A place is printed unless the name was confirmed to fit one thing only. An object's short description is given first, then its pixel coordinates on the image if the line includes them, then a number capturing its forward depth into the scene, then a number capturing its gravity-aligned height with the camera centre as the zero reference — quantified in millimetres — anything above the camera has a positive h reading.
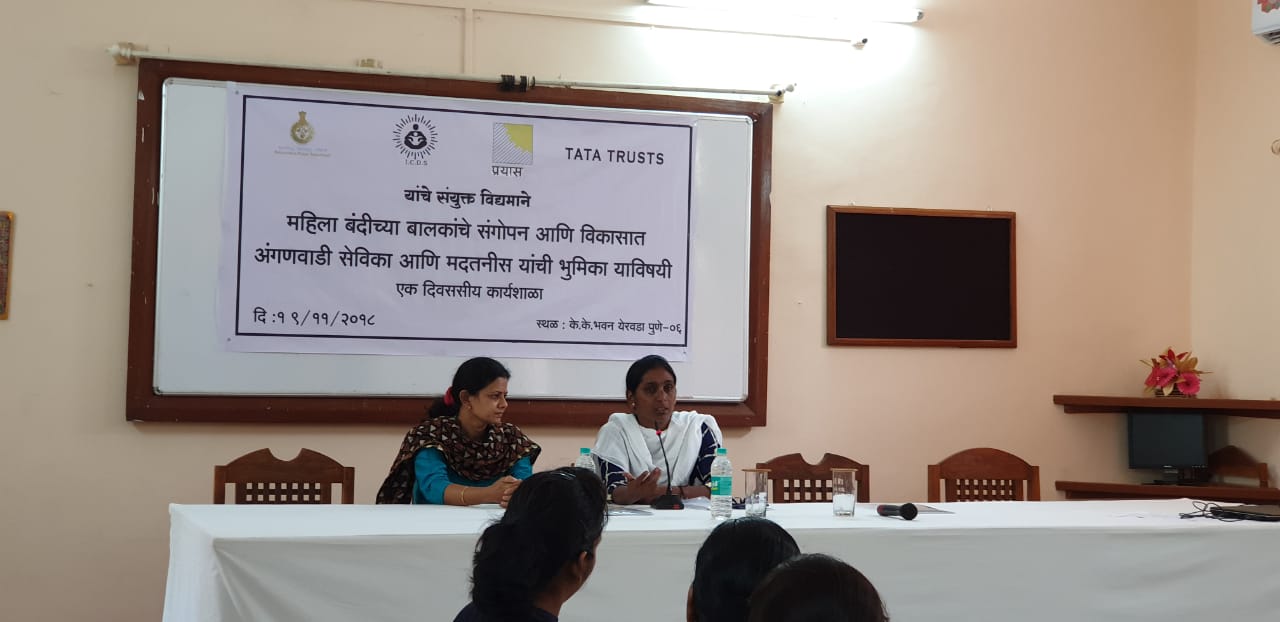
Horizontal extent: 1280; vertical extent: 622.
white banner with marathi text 4414 +434
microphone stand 3445 -472
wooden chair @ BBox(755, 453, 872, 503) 4074 -449
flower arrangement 4934 -106
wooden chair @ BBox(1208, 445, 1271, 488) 4762 -467
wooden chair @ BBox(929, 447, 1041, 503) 4180 -451
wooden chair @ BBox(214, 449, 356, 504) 3656 -437
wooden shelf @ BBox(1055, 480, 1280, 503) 4561 -568
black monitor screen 4899 -380
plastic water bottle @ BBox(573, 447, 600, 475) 3525 -360
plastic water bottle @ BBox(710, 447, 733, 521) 3201 -421
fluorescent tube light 4898 +1422
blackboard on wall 4953 +296
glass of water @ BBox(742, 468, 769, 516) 3252 -419
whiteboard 4320 +131
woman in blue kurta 3479 -329
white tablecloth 2648 -540
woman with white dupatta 3873 -318
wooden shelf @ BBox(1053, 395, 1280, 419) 4652 -220
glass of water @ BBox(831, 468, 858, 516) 3301 -415
